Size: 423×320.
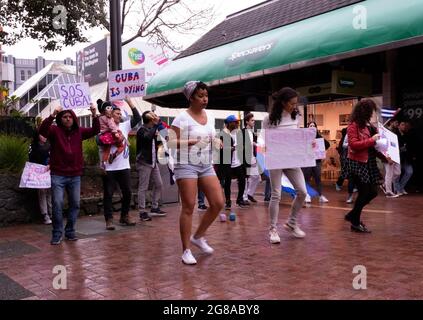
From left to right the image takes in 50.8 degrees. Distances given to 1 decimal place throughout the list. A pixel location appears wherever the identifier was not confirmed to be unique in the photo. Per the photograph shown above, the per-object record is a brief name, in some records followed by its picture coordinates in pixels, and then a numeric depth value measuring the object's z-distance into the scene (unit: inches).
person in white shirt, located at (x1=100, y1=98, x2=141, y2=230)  265.3
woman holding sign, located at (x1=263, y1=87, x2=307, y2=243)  219.0
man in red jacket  232.5
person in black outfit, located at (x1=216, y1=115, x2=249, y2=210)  341.4
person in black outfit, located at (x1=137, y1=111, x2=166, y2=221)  294.7
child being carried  262.4
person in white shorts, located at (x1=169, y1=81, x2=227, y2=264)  182.4
